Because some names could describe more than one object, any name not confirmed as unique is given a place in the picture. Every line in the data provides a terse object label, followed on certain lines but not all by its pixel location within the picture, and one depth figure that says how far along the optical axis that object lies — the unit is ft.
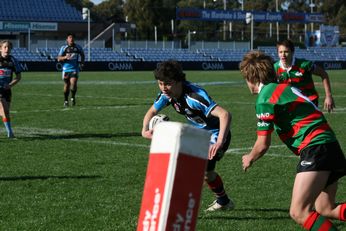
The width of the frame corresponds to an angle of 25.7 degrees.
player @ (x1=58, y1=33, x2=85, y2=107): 70.49
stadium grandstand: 190.60
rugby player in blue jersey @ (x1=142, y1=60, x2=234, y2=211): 21.07
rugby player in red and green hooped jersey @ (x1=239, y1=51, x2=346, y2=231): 17.58
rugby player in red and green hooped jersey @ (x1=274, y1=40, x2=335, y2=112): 35.65
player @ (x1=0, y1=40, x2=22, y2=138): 46.21
